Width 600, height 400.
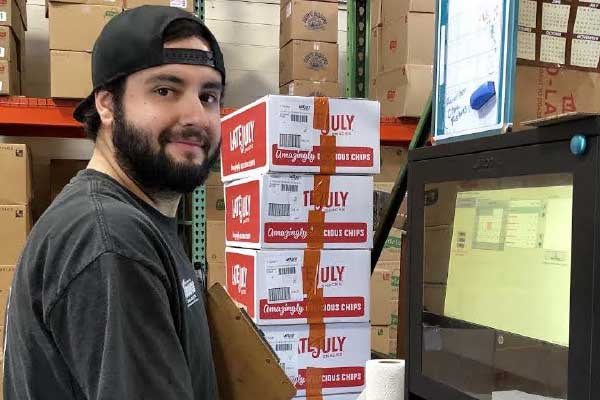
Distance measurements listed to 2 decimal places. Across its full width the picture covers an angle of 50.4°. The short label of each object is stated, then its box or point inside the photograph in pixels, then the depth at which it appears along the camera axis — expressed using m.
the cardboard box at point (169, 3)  3.01
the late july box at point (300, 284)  2.25
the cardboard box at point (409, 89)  3.32
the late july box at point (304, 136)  2.23
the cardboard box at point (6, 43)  2.93
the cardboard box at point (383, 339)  3.18
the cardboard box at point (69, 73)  2.94
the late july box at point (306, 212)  2.25
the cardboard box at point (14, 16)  2.94
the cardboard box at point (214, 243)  3.26
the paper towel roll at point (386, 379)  1.31
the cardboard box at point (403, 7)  3.29
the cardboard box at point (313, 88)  3.53
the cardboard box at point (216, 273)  3.26
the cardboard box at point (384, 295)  3.11
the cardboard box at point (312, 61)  3.52
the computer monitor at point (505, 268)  0.82
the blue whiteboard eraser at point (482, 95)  1.07
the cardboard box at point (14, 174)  2.88
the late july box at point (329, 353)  2.28
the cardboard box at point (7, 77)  2.94
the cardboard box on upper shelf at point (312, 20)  3.49
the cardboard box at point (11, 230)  2.88
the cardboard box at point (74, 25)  2.93
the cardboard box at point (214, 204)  3.31
